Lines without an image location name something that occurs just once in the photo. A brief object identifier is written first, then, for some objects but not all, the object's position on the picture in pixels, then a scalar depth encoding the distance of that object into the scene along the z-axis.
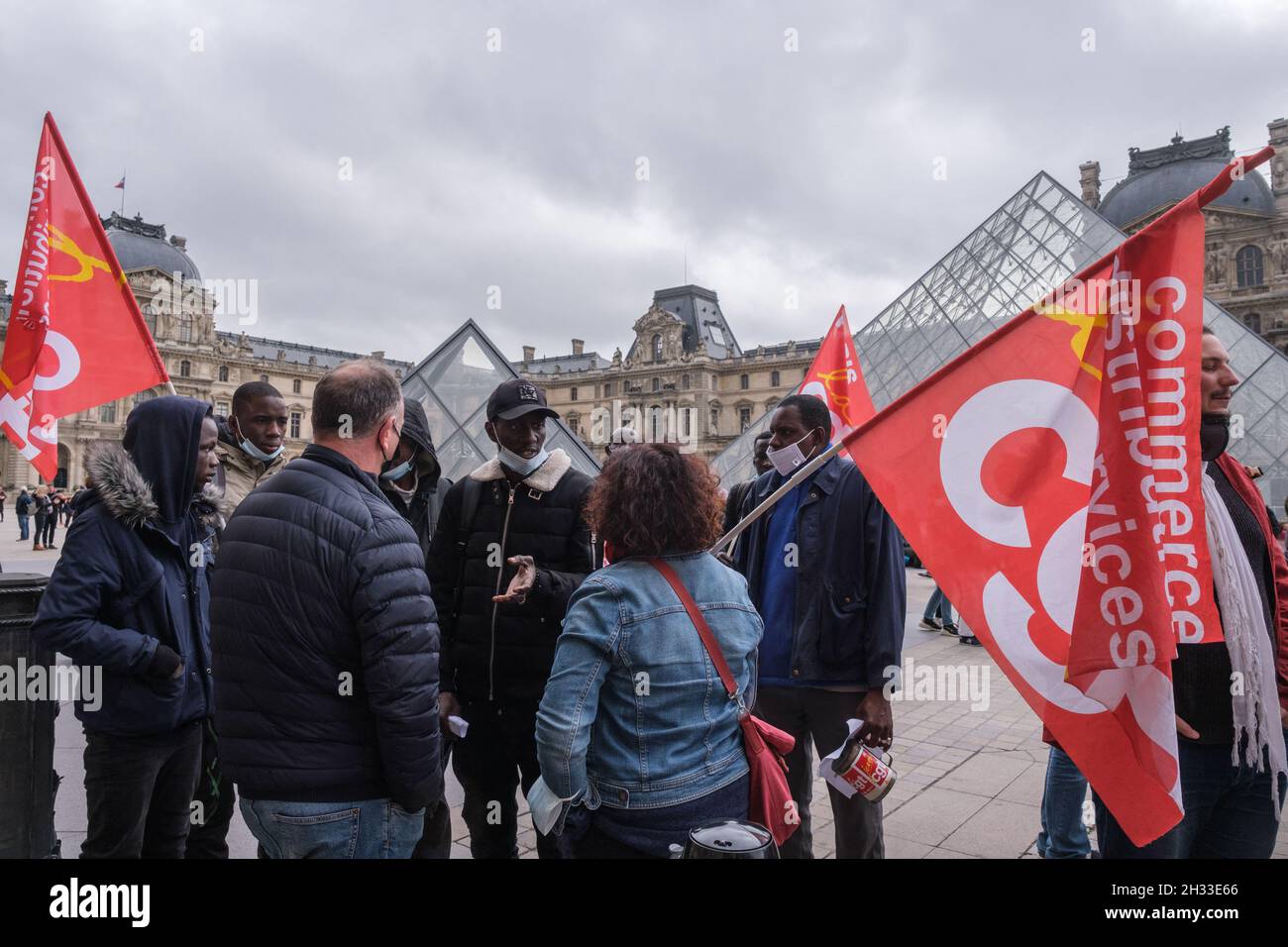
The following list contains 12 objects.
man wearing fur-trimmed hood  2.49
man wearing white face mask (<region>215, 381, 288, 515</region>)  3.69
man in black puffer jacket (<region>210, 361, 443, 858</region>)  1.92
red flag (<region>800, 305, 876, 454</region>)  7.92
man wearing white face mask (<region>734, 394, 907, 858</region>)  2.92
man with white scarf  2.12
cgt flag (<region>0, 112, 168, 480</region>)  3.84
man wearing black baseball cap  2.84
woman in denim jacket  1.91
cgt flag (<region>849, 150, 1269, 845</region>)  2.03
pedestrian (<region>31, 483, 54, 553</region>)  19.06
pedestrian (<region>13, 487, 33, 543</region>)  21.61
